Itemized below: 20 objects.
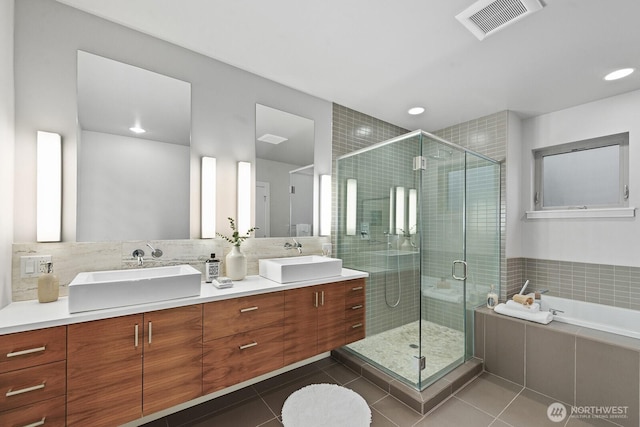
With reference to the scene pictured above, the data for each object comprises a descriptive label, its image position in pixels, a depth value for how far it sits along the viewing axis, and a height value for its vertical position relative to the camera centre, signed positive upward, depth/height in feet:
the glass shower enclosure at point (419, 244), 7.61 -0.91
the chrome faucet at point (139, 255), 5.86 -0.86
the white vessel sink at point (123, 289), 4.22 -1.24
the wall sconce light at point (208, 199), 6.72 +0.37
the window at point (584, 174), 8.70 +1.39
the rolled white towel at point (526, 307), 7.97 -2.72
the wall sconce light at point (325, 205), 9.10 +0.32
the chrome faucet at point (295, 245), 8.24 -0.93
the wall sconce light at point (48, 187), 5.03 +0.49
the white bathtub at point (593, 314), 7.42 -2.97
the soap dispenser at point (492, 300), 8.96 -2.76
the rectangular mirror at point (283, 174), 7.80 +1.22
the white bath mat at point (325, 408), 5.72 -4.31
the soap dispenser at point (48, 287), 4.75 -1.26
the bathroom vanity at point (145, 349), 3.81 -2.30
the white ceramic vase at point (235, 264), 6.59 -1.19
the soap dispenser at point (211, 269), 6.44 -1.28
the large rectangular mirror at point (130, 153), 5.57 +1.34
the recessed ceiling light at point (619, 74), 7.14 +3.73
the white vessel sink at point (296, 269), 6.40 -1.35
